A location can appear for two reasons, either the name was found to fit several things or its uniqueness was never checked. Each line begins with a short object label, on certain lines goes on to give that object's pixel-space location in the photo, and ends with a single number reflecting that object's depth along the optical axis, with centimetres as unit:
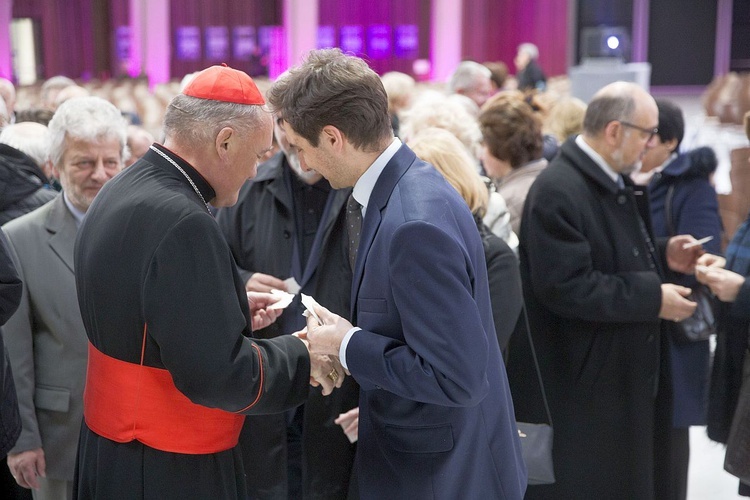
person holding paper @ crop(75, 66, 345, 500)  170
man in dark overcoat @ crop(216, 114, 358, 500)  259
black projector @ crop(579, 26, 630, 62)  1109
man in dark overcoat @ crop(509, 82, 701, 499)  288
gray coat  244
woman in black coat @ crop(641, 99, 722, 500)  321
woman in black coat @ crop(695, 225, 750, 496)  287
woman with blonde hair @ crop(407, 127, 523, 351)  256
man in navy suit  165
